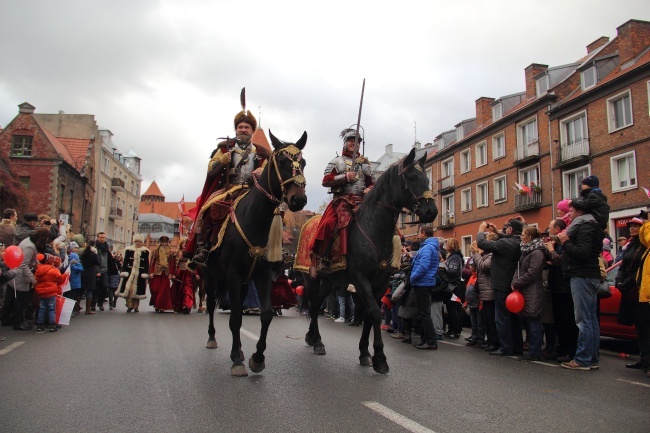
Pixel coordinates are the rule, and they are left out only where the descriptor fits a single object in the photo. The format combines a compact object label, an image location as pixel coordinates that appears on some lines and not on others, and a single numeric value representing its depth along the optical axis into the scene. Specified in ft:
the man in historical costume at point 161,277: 53.42
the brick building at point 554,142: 88.23
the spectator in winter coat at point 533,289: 26.76
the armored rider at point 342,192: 24.50
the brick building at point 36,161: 154.61
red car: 29.43
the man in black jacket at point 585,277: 23.44
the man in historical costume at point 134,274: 53.31
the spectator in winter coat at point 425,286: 29.89
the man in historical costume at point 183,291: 53.11
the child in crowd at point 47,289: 34.60
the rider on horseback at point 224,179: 23.09
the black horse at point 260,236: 19.83
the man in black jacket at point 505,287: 28.35
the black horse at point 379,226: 22.31
